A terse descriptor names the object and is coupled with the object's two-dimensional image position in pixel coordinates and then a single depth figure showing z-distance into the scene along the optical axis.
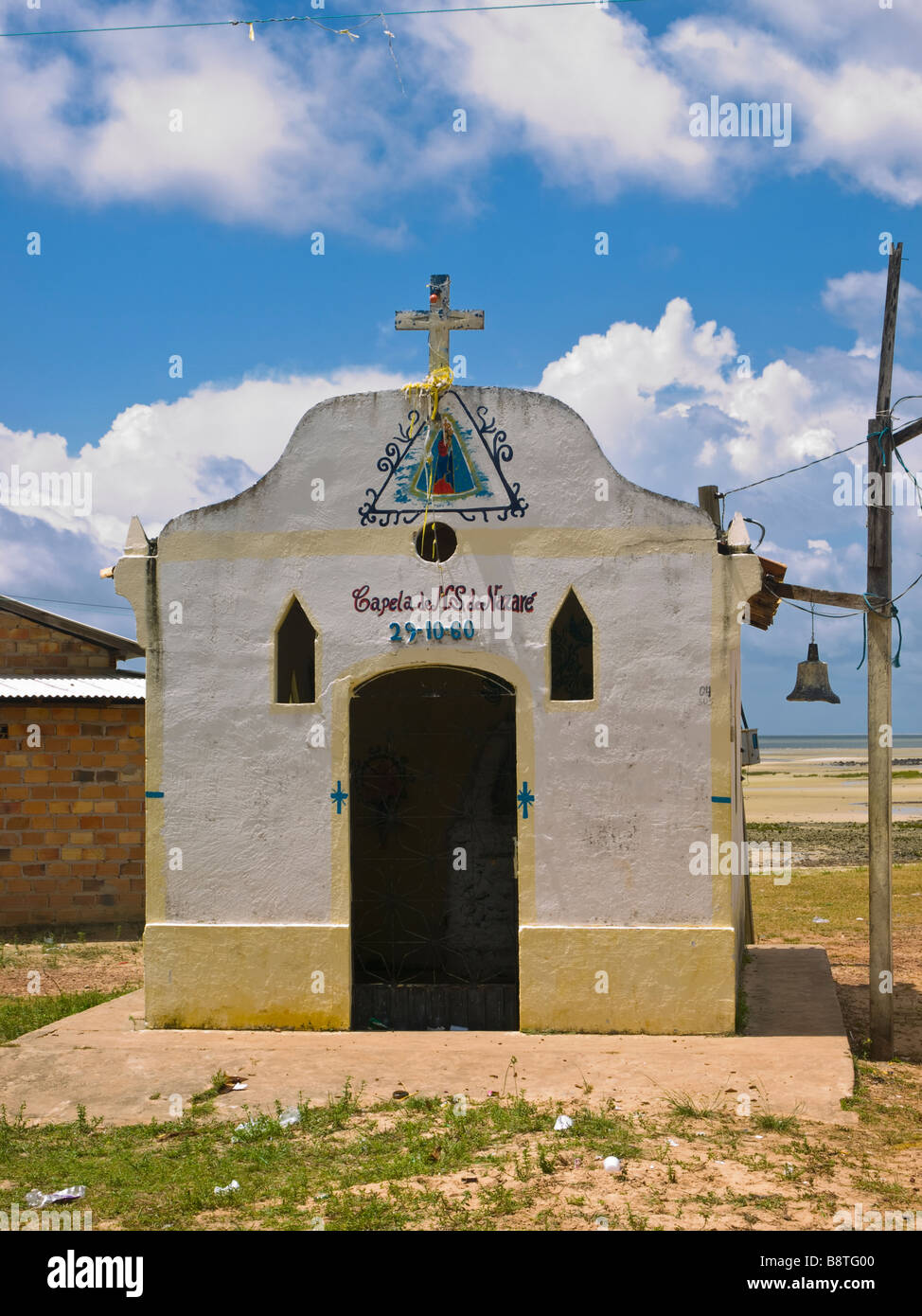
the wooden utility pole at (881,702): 9.70
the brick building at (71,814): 16.73
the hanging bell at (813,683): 10.91
